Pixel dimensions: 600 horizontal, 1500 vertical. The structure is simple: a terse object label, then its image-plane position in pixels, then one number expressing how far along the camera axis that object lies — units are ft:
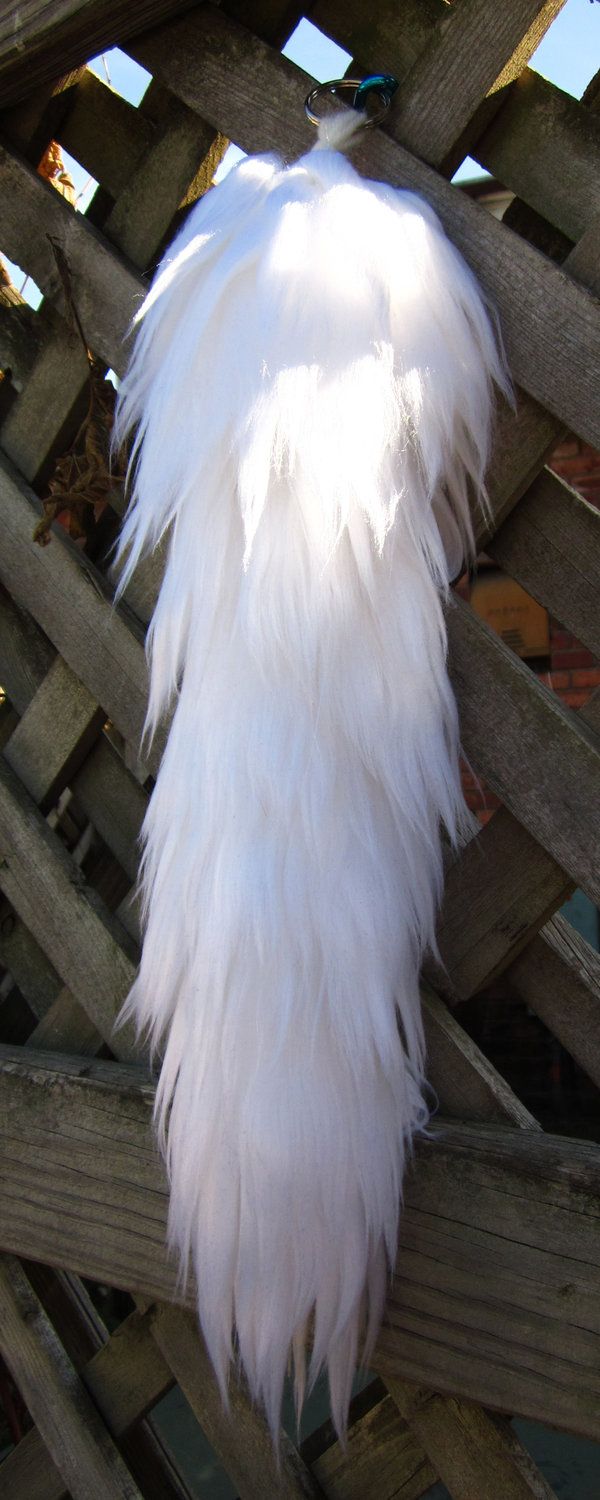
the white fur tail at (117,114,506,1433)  2.85
